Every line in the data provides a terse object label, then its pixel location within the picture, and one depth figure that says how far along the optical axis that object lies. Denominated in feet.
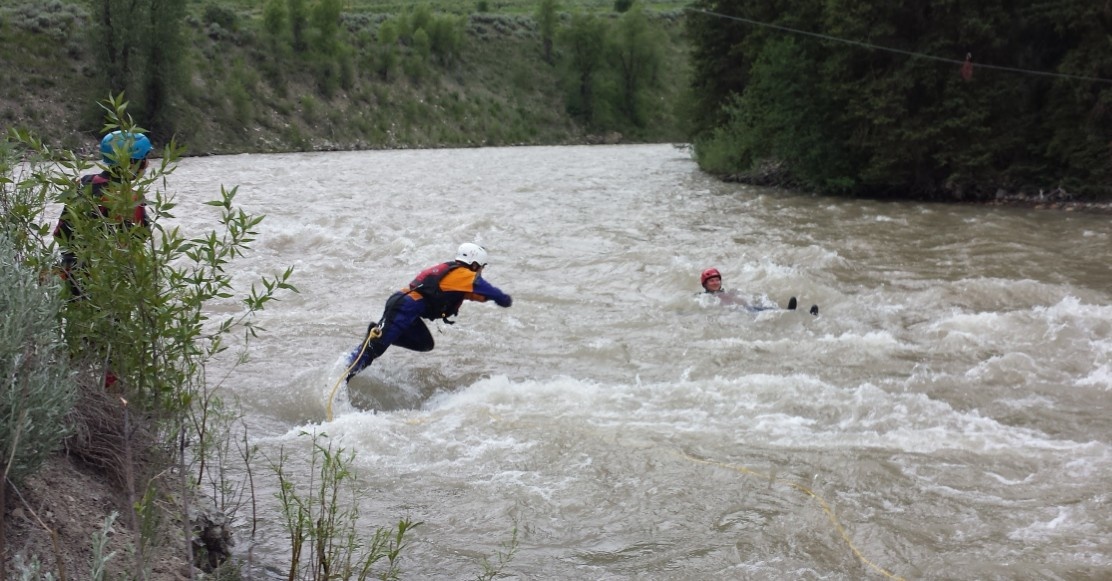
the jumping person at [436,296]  32.04
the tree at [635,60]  295.28
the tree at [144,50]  157.69
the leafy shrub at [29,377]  11.02
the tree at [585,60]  289.53
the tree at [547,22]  309.42
